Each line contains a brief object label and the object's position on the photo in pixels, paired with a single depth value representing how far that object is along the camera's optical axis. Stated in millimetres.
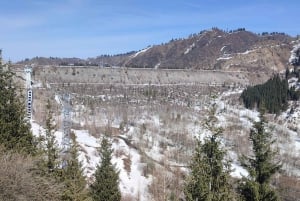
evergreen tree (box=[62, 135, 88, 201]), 18659
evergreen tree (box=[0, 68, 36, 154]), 20835
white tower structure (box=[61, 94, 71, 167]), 42936
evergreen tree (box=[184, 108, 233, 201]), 15771
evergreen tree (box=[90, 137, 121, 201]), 27829
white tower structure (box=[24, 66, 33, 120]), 44109
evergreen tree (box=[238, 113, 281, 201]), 18426
